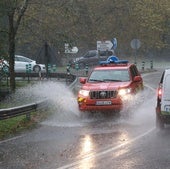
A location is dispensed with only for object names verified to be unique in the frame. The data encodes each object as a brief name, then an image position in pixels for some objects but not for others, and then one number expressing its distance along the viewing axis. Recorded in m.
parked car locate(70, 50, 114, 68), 57.21
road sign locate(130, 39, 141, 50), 49.81
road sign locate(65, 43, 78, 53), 28.09
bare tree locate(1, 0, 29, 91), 25.20
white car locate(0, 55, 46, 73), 49.09
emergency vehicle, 17.09
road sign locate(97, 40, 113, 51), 34.84
